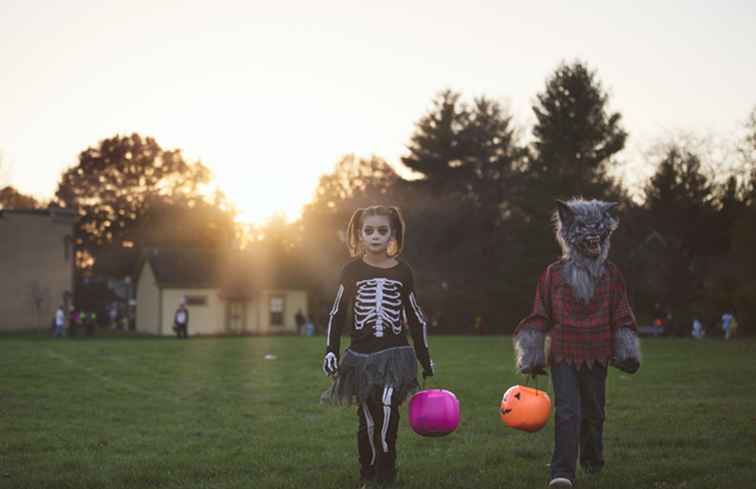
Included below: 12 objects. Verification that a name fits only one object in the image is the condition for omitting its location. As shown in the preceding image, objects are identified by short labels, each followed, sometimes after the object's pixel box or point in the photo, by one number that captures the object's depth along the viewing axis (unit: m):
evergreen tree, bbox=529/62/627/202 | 48.62
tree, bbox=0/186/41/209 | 75.55
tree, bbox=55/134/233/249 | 76.06
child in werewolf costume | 7.34
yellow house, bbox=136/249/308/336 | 57.66
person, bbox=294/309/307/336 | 57.80
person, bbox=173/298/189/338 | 44.06
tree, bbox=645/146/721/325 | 61.03
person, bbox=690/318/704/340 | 48.94
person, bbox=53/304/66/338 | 46.34
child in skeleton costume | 7.28
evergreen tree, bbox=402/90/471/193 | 61.75
